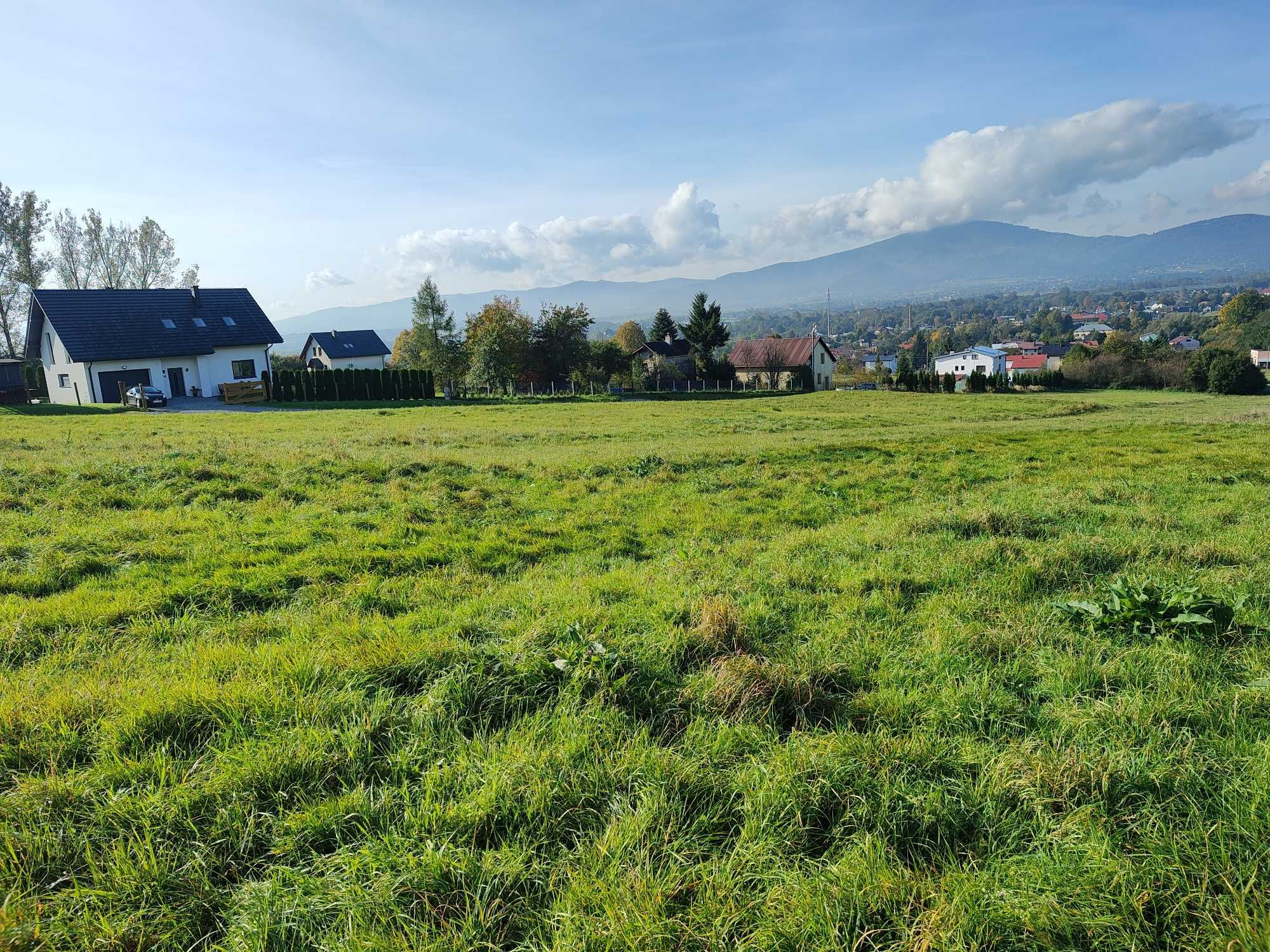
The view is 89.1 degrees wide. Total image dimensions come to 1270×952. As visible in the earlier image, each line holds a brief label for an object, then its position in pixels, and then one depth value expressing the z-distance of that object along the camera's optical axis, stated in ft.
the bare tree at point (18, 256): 162.30
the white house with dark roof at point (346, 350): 239.50
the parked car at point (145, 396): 124.06
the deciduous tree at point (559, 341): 205.77
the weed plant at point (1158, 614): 14.64
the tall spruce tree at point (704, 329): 253.65
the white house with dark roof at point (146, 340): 133.90
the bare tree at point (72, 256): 182.19
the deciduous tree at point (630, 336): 362.74
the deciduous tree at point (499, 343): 178.70
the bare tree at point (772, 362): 270.57
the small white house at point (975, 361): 435.12
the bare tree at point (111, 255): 187.83
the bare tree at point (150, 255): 194.90
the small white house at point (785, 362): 263.90
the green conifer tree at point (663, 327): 273.95
